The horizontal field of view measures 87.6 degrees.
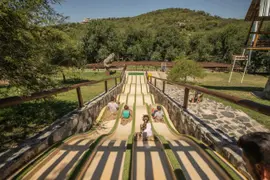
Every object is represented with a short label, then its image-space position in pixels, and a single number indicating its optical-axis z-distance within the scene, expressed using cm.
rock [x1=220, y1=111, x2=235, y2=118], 704
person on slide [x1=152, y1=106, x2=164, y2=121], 526
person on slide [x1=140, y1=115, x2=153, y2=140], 376
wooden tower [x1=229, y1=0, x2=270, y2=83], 814
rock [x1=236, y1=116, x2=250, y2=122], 652
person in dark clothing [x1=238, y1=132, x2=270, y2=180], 75
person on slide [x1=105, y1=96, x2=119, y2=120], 585
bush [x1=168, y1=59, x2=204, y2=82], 1399
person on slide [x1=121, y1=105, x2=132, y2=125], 530
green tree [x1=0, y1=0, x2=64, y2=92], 236
